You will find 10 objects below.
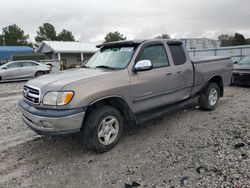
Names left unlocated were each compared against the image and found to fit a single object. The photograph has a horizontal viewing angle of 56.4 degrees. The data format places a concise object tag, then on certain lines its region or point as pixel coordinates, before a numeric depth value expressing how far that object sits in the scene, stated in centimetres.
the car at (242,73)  960
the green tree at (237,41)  5504
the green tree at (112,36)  6656
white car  1507
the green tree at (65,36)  6600
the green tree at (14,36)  5616
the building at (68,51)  3616
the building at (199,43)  3018
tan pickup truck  352
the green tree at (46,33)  6372
